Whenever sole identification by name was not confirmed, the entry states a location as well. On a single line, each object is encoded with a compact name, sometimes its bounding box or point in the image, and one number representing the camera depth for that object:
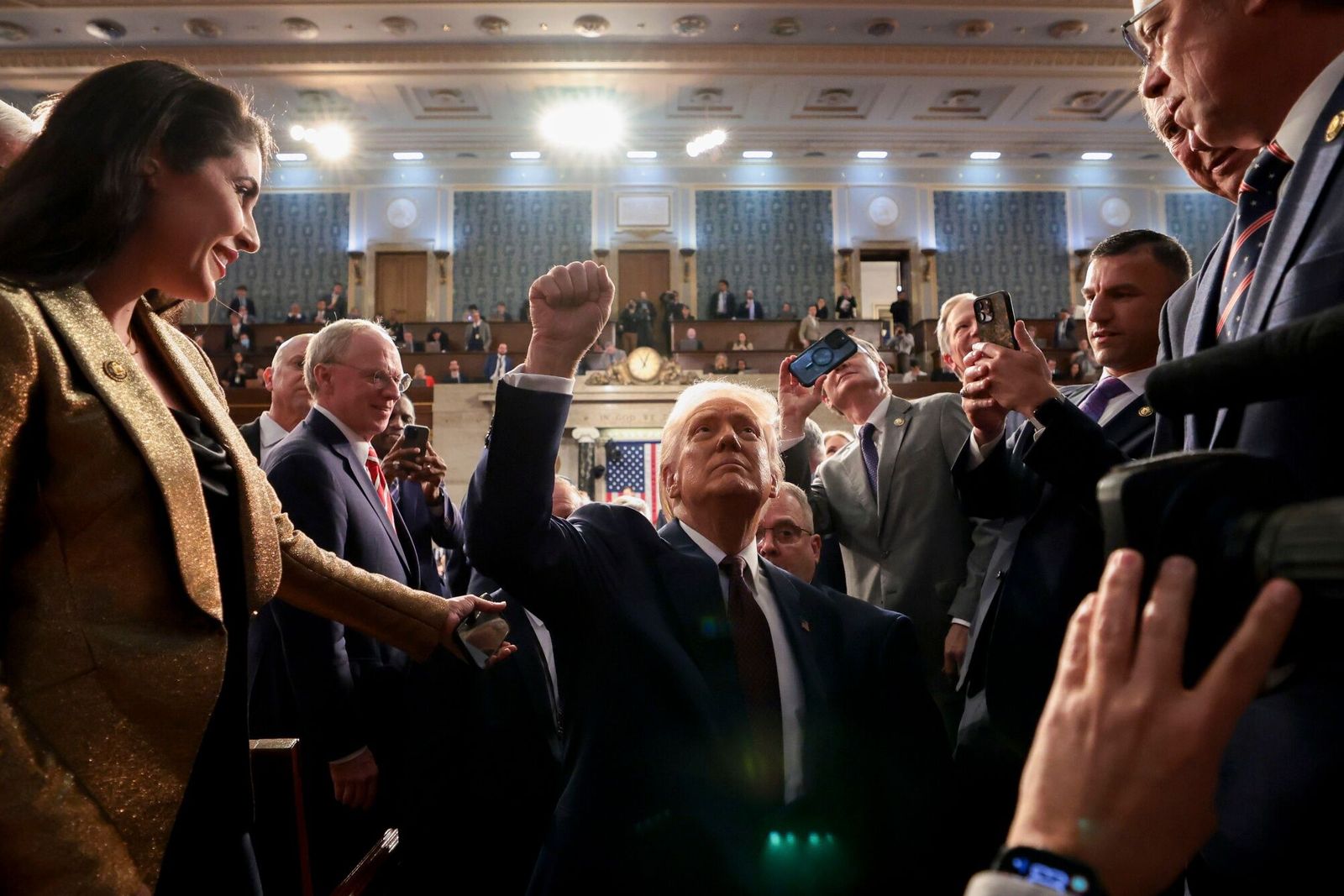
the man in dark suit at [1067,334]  12.57
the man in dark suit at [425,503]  2.71
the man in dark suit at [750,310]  14.55
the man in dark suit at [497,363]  11.77
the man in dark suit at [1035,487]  1.54
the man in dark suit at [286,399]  3.08
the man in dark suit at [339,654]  2.04
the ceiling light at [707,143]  13.73
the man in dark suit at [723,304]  14.66
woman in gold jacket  0.91
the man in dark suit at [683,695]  1.31
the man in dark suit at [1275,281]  0.64
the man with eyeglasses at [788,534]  2.48
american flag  10.92
